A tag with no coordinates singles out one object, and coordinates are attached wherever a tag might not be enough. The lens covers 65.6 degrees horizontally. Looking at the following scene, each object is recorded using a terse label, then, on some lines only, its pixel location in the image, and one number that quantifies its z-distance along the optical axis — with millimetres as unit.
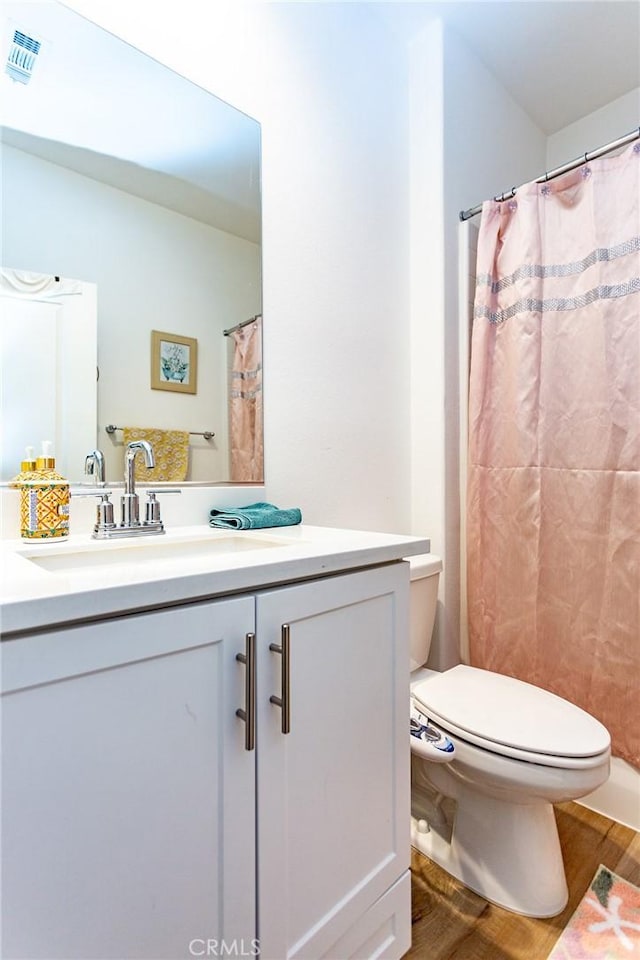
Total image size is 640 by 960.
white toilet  1046
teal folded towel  1139
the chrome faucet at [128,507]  990
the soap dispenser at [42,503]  895
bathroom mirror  978
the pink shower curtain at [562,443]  1407
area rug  1028
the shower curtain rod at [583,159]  1372
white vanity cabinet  521
